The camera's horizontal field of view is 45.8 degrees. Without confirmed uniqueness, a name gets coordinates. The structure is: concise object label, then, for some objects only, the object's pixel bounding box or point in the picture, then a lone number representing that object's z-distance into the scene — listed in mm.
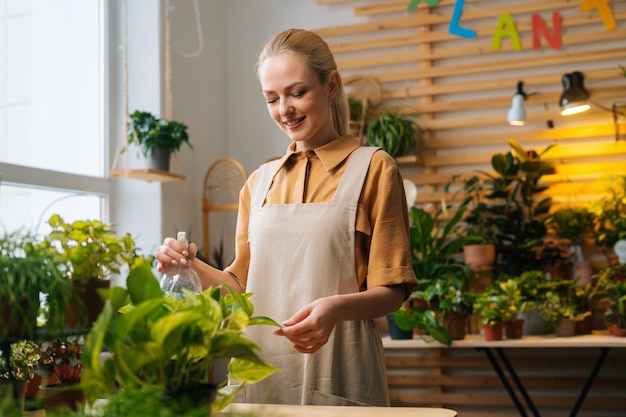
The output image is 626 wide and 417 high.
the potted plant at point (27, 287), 1058
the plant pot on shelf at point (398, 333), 3893
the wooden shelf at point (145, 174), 3838
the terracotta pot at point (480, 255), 4199
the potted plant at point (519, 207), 4289
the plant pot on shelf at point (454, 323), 3816
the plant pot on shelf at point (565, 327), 3830
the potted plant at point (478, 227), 4207
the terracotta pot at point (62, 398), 1242
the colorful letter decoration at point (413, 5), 4754
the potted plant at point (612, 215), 4098
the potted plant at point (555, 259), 4207
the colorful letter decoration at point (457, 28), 4645
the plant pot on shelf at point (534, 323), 3963
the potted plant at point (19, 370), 1245
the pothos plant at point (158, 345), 920
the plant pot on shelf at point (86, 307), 1129
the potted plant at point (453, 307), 3806
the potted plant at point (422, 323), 3723
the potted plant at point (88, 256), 1197
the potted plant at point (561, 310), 3836
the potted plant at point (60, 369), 1247
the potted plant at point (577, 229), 4184
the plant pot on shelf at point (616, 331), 3678
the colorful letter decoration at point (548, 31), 4488
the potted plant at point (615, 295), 3678
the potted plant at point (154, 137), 3934
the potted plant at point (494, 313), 3740
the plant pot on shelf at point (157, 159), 3939
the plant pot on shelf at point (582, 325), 3916
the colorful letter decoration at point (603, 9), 4398
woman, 1608
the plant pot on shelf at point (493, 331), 3758
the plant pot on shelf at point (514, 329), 3814
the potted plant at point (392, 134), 4461
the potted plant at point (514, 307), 3791
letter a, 4559
